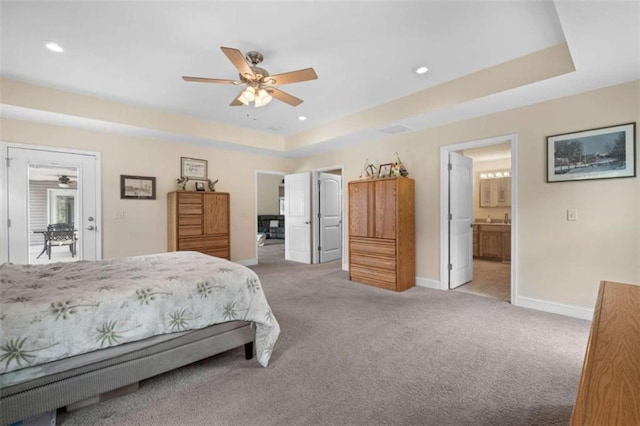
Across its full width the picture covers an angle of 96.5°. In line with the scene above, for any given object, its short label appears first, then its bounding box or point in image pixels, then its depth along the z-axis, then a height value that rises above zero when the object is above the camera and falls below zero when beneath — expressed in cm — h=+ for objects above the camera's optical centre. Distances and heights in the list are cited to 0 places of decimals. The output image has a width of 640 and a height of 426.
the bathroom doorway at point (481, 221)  398 -18
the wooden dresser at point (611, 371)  62 -44
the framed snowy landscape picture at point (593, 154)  281 +60
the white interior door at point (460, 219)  424 -12
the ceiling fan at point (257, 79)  249 +124
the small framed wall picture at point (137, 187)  453 +41
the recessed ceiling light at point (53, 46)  263 +156
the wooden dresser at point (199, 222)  470 -16
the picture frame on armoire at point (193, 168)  514 +82
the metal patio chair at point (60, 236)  395 -33
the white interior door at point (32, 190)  370 +25
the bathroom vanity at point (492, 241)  618 -66
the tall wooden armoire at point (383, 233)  415 -32
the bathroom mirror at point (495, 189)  682 +56
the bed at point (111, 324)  144 -67
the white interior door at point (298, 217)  631 -11
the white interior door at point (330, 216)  635 -9
